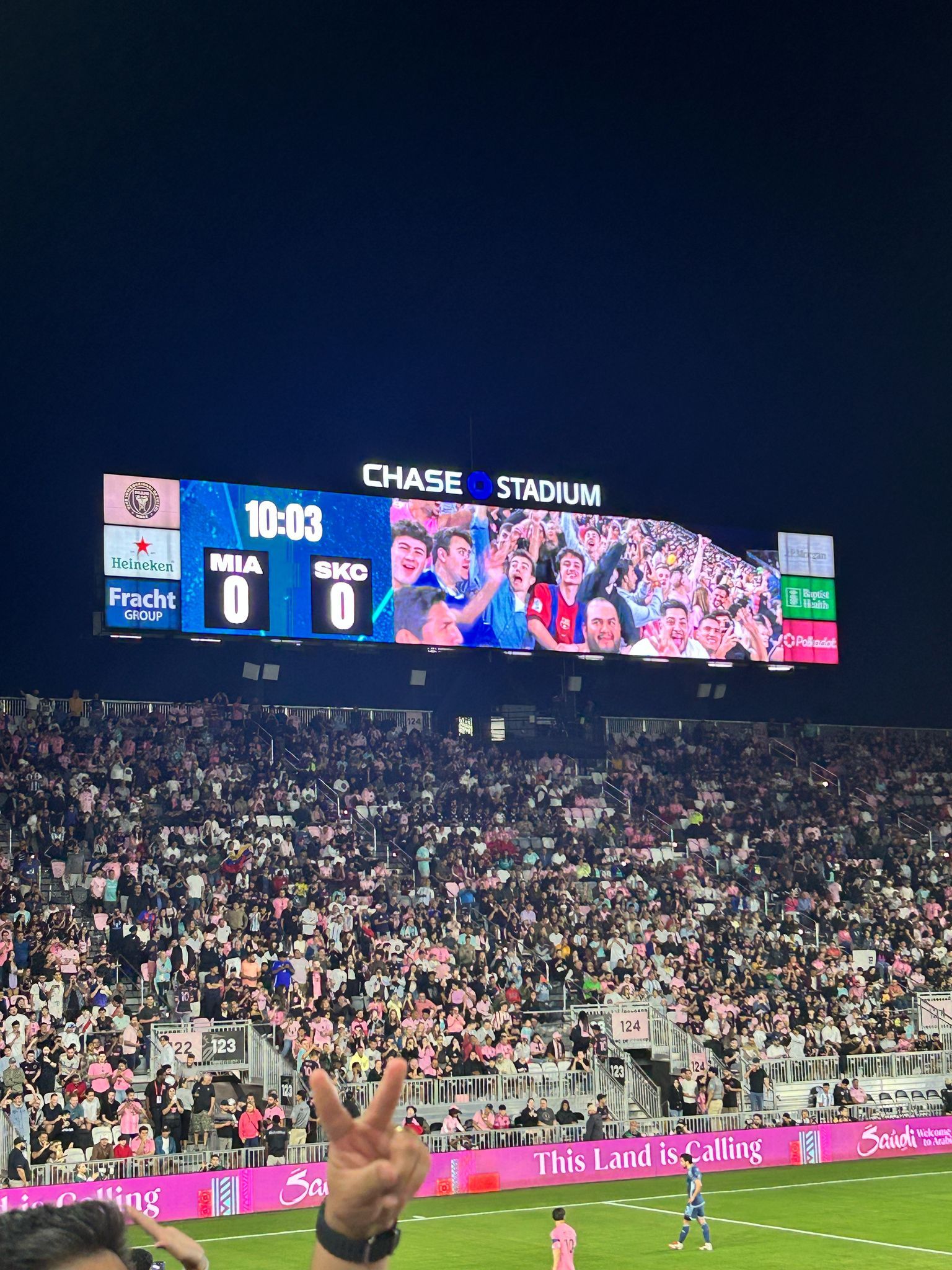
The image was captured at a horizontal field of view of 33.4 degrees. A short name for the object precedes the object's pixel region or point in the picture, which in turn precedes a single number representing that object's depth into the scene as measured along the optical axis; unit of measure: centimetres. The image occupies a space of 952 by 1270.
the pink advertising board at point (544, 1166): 2828
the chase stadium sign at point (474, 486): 4303
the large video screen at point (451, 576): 3959
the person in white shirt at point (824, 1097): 3712
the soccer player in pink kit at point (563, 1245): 2155
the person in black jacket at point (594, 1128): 3403
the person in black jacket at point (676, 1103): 3531
